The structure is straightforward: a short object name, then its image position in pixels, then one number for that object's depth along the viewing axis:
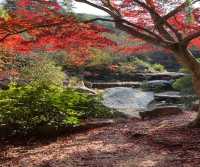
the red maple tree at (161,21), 6.85
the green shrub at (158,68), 21.45
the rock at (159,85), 17.06
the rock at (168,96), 14.22
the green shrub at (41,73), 14.48
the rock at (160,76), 18.48
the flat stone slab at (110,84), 17.73
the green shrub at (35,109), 7.62
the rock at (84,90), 13.60
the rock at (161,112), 9.69
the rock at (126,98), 13.45
